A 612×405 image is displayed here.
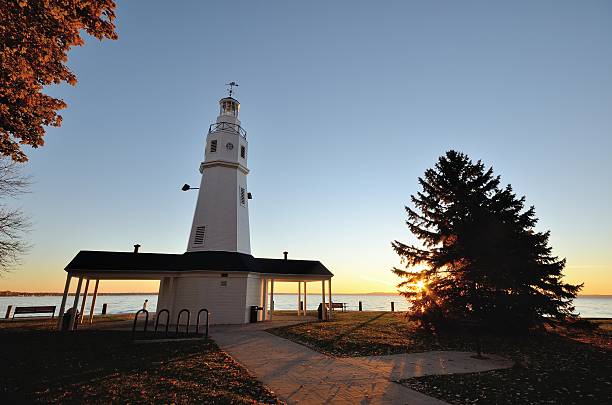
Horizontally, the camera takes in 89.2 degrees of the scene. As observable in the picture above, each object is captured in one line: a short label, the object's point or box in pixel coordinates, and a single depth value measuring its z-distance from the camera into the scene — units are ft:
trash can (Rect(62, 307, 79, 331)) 52.07
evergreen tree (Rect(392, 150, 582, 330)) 44.73
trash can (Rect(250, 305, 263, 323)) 64.50
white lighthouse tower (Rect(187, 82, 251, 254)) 68.59
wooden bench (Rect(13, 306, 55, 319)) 72.37
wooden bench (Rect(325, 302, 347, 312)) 107.71
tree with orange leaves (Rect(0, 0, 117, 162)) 20.75
